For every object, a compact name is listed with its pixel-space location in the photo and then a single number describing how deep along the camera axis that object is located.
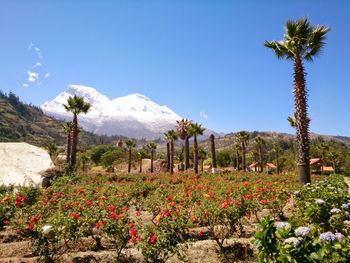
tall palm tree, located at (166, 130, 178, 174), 60.29
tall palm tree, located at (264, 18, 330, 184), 16.52
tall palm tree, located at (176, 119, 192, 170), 53.84
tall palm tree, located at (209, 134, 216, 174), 46.88
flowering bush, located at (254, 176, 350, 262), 3.77
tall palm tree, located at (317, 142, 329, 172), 71.38
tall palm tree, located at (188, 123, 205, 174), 50.94
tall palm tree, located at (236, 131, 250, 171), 60.41
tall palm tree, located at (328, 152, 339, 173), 71.69
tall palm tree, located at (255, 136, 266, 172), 65.80
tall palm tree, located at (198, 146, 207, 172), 86.49
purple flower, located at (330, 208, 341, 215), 6.37
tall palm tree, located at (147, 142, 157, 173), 75.62
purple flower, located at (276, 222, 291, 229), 4.24
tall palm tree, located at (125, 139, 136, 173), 67.31
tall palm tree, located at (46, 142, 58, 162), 52.84
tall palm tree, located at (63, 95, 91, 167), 39.68
